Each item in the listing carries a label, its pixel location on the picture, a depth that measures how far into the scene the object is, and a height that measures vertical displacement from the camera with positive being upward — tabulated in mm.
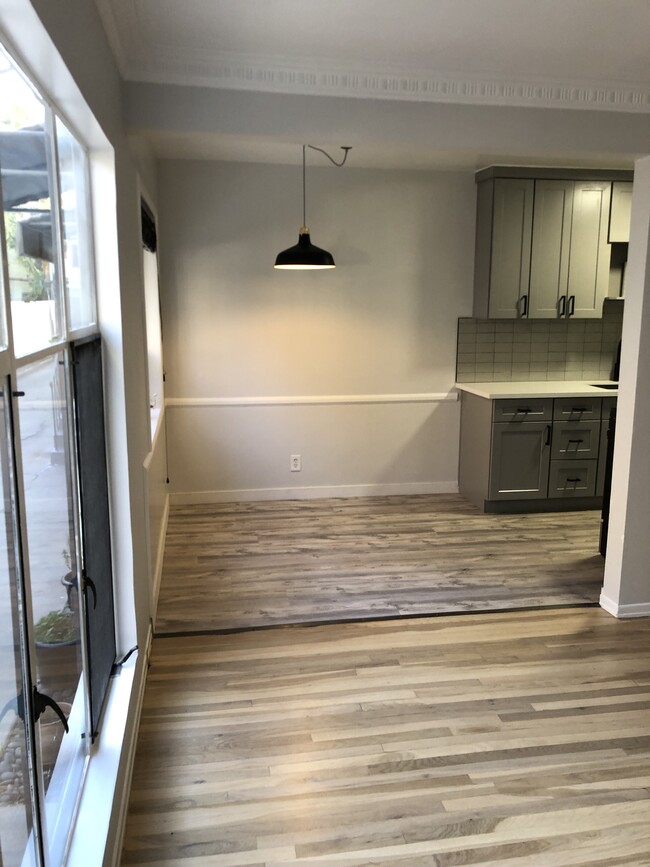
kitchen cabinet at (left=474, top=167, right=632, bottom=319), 4961 +432
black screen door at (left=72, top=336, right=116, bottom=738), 2117 -704
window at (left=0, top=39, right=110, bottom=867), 1271 -424
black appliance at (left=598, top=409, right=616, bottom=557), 4215 -1162
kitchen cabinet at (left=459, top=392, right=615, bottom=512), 4902 -1092
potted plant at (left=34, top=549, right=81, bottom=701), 1632 -898
